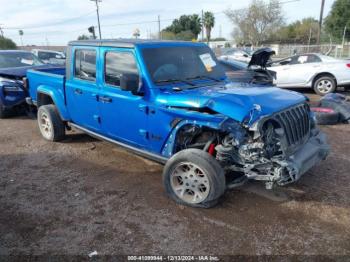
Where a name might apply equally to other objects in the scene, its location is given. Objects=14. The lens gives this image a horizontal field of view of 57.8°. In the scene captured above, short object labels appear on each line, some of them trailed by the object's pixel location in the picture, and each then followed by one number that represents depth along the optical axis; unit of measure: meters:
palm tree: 62.74
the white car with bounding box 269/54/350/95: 10.44
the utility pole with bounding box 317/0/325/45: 28.22
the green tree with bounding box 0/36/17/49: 45.48
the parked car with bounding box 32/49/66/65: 16.20
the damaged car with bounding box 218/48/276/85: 8.25
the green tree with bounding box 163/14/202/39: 64.06
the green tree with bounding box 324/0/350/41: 38.25
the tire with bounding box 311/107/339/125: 7.29
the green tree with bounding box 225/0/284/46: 41.28
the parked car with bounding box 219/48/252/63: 17.01
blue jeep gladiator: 3.46
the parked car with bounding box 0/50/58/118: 7.90
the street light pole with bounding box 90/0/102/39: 40.00
